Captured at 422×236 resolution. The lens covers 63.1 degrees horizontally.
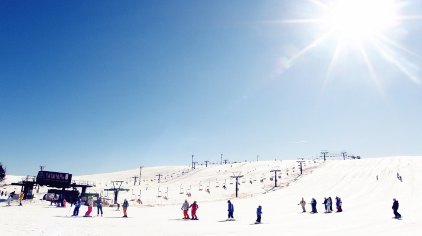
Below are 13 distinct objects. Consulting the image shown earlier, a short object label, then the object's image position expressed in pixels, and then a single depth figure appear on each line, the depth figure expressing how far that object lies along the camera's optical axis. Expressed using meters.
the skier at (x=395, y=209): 22.39
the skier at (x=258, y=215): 21.54
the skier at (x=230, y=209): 23.64
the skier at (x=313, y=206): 28.20
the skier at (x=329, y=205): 29.04
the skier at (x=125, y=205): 24.56
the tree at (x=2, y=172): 79.63
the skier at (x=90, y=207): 23.64
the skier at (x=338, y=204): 28.45
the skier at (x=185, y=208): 23.90
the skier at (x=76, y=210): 23.94
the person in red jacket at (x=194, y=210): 23.58
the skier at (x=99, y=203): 25.45
